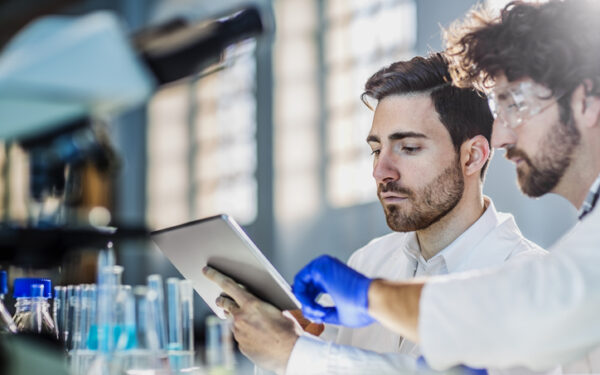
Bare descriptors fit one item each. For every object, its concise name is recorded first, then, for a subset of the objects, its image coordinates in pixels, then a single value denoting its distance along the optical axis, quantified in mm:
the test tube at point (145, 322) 1165
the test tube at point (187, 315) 1352
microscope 1578
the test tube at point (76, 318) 1381
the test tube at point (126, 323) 1175
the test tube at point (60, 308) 1472
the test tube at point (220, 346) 1081
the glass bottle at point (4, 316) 1326
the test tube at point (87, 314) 1297
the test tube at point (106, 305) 1184
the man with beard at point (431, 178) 1761
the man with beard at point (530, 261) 1074
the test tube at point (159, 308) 1212
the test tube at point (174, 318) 1337
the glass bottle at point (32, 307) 1429
